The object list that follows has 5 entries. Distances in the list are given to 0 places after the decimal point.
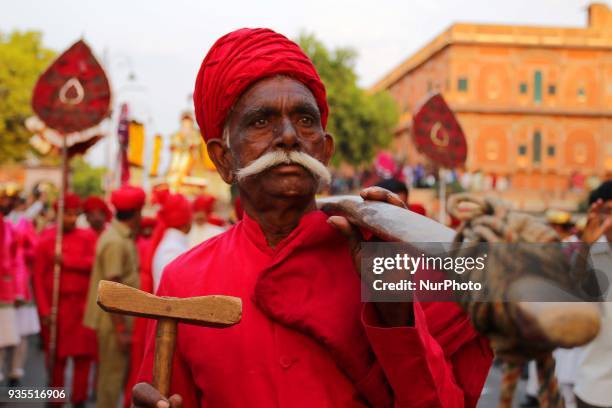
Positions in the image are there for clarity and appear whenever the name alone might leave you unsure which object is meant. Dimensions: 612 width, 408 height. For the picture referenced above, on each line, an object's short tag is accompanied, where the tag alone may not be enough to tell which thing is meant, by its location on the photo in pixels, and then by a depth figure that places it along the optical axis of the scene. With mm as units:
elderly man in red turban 1748
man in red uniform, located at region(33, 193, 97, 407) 7191
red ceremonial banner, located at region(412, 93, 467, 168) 8641
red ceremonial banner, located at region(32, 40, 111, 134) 7297
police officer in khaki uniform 6152
